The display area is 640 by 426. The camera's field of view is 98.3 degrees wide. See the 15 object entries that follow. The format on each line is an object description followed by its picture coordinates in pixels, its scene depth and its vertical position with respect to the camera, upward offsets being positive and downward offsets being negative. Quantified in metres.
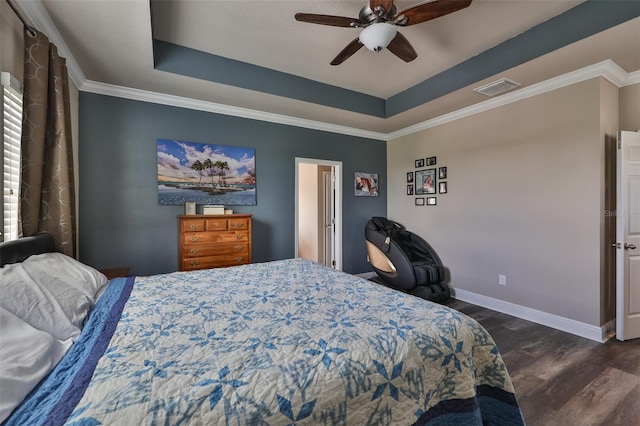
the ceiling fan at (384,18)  1.84 +1.34
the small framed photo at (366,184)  4.76 +0.42
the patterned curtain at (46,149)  1.84 +0.45
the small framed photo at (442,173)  4.05 +0.52
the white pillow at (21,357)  0.75 -0.47
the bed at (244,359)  0.78 -0.53
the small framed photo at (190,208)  3.33 +0.02
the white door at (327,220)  5.28 -0.22
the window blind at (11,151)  1.68 +0.38
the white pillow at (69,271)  1.50 -0.36
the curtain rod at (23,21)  1.71 +1.23
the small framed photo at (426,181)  4.25 +0.42
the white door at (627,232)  2.59 -0.25
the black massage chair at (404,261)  3.65 -0.76
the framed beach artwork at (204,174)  3.30 +0.46
